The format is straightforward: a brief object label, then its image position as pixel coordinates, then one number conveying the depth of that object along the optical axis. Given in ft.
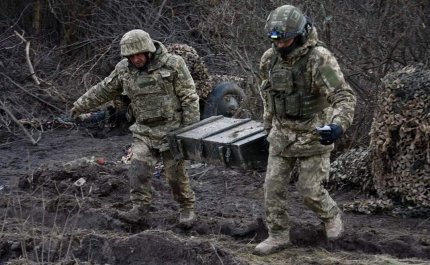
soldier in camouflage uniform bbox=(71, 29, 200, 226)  25.68
